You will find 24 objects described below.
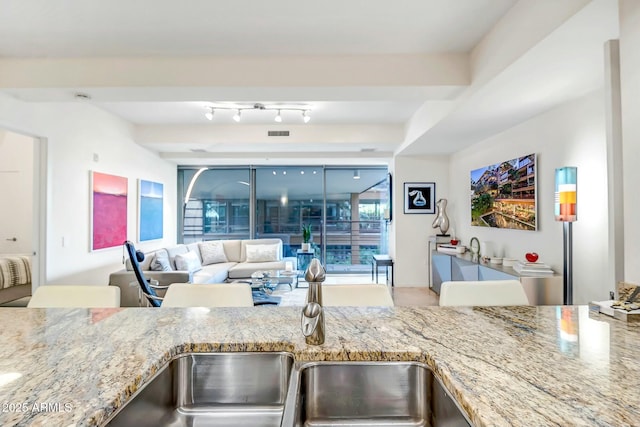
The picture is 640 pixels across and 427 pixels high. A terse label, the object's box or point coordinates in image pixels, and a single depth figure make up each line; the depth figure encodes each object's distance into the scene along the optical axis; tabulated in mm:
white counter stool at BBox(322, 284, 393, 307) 1652
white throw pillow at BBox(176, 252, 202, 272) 4664
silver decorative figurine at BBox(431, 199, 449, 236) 5137
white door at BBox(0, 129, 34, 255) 4387
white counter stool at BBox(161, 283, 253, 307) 1653
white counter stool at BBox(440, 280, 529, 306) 1615
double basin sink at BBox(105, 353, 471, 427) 951
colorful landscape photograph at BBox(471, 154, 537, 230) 3268
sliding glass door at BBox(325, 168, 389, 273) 6578
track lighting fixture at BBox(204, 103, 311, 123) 3996
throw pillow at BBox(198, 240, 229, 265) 5730
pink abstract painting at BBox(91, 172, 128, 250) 3904
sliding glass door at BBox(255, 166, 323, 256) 6582
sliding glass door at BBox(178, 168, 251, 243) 6594
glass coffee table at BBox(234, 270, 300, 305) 4117
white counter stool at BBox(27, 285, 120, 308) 1630
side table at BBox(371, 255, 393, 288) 5379
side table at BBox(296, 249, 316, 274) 6194
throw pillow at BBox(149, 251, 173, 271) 4270
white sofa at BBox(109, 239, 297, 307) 3848
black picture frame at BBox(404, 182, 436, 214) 5406
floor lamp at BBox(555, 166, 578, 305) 2506
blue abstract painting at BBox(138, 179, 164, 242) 4945
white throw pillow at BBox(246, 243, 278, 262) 5816
